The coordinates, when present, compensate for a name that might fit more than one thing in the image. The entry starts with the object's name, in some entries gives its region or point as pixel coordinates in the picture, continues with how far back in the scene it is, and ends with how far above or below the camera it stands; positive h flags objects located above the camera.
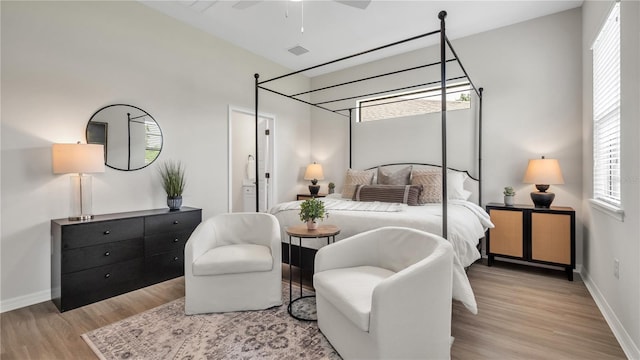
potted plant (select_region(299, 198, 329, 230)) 2.45 -0.29
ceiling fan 2.31 +1.42
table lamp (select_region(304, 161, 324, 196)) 5.27 +0.06
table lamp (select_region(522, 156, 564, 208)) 3.24 +0.00
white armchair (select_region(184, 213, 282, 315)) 2.33 -0.80
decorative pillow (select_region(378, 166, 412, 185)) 3.96 +0.00
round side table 2.30 -0.45
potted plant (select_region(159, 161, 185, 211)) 3.39 -0.08
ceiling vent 3.69 +1.65
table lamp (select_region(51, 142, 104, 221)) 2.58 +0.10
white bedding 2.19 -0.39
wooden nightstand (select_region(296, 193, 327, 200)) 5.21 -0.34
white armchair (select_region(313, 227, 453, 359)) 1.50 -0.69
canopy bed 2.27 -0.33
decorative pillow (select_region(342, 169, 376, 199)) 4.05 -0.04
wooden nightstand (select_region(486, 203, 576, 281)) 3.13 -0.65
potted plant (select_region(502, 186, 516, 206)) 3.52 -0.23
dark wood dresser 2.51 -0.73
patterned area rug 1.85 -1.11
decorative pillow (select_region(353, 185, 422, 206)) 3.41 -0.20
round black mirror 3.03 +0.46
